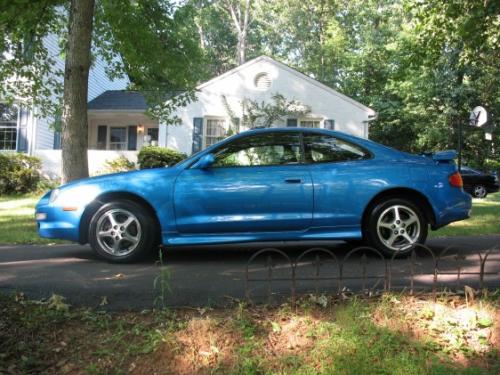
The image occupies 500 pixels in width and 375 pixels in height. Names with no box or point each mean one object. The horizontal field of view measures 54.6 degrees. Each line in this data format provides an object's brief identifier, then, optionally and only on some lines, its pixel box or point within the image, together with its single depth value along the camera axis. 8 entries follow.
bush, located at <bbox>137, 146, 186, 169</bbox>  17.12
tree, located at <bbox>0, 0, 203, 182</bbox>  8.72
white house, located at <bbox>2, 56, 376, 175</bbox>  18.92
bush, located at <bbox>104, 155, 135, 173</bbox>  17.84
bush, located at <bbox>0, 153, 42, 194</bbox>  15.98
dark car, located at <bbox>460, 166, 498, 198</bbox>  18.91
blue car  5.14
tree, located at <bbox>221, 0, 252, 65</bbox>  35.62
